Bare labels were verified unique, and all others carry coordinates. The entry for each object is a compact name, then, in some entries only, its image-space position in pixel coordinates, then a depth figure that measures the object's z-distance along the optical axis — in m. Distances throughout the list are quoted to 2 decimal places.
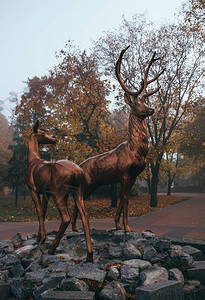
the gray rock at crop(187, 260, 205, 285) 4.47
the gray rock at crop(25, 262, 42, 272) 4.57
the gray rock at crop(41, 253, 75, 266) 4.90
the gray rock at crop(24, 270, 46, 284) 4.16
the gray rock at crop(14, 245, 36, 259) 5.23
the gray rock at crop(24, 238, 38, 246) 6.04
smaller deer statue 4.87
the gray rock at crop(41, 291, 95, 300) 3.38
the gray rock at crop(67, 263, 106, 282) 4.12
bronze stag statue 6.16
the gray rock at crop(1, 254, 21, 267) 4.88
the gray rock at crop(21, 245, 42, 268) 4.88
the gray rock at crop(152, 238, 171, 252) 5.43
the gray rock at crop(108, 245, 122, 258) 5.31
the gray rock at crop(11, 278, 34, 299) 4.04
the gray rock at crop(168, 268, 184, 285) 4.25
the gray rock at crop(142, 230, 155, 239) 6.35
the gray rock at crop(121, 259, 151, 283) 4.20
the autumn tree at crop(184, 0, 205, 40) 13.61
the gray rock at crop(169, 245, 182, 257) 5.11
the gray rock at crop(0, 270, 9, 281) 4.31
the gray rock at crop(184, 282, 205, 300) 4.11
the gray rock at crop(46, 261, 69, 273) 4.37
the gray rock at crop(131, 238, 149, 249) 5.81
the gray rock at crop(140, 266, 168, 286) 4.06
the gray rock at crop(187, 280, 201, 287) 4.32
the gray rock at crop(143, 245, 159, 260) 5.15
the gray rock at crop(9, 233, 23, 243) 6.53
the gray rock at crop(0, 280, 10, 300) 3.88
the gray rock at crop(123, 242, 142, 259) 5.15
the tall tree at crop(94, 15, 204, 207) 18.09
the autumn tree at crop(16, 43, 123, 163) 15.29
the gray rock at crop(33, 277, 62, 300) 3.90
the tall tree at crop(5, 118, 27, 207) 21.95
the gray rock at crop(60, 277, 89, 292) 3.80
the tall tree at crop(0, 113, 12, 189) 32.38
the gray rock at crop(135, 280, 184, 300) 3.47
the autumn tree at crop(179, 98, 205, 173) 19.02
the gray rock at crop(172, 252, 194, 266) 4.95
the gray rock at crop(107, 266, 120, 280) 4.26
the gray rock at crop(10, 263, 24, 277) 4.58
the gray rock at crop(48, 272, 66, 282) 4.02
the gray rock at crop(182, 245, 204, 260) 5.44
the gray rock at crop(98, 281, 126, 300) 3.71
